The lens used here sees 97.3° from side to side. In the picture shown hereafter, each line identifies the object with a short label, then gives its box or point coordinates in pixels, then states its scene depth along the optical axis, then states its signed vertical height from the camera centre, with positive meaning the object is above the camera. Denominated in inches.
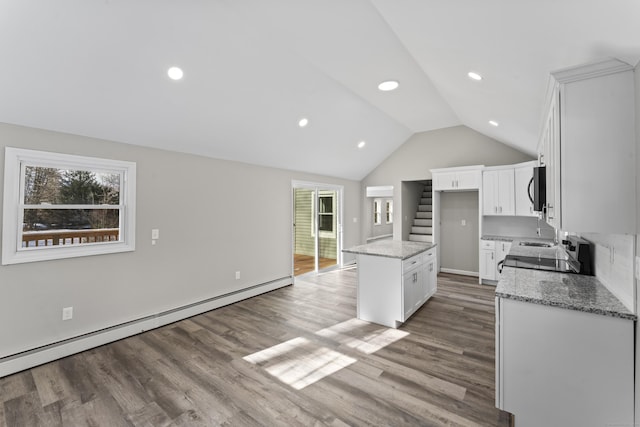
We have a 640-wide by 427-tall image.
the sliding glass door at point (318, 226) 244.2 -9.0
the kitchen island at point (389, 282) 132.6 -32.6
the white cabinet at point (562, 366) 58.4 -33.6
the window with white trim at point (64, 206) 99.0 +4.2
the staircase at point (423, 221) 275.7 -4.5
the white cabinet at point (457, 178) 213.5 +30.1
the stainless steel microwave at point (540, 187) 88.4 +9.4
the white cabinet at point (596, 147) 54.2 +13.9
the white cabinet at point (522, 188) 191.0 +19.4
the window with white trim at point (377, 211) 330.8 +6.5
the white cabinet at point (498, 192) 200.1 +17.9
